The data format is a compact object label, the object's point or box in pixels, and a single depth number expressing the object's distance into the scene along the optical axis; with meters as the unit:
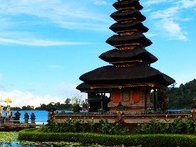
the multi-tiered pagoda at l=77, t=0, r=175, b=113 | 35.84
